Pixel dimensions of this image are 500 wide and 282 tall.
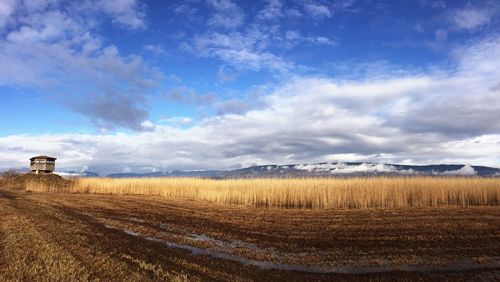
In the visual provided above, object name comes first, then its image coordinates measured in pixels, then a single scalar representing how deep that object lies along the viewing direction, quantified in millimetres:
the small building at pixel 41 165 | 44938
